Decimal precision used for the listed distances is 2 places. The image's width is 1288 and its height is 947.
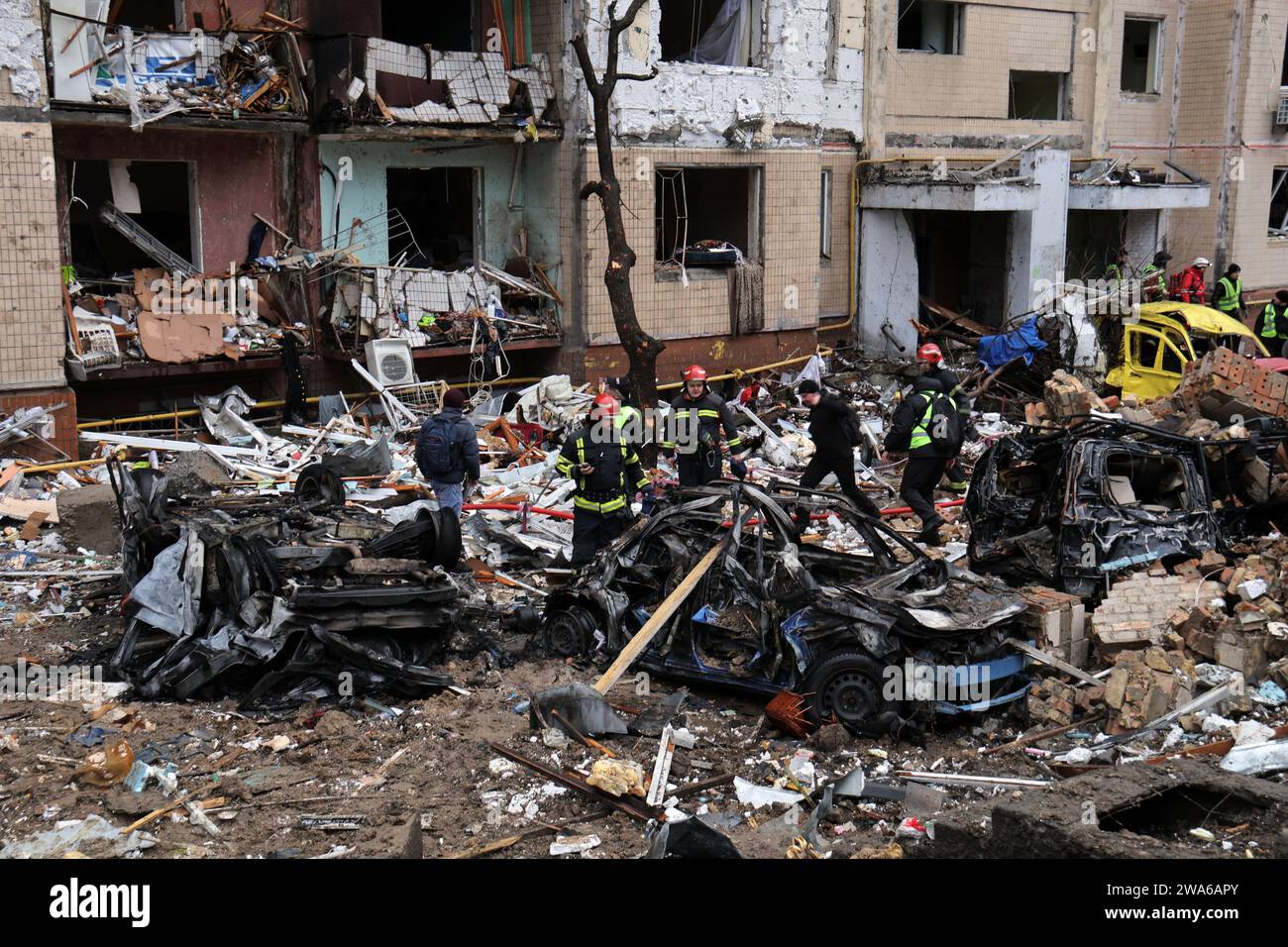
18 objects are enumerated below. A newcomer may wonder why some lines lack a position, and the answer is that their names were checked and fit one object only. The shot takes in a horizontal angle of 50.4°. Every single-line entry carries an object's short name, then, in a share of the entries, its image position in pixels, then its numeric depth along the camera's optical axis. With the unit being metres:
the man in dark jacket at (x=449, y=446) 12.58
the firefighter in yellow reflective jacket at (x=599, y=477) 11.73
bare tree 15.77
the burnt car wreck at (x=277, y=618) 9.50
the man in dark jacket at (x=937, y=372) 13.42
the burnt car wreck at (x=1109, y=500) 10.87
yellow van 20.16
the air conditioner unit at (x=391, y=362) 18.44
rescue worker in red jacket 24.22
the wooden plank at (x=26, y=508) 13.88
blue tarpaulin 21.34
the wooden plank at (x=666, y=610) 9.57
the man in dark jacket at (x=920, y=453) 13.27
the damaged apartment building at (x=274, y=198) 16.00
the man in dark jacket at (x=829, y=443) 13.38
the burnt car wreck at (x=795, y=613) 8.86
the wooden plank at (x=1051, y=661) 9.23
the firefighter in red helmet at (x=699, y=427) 12.84
